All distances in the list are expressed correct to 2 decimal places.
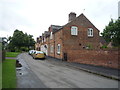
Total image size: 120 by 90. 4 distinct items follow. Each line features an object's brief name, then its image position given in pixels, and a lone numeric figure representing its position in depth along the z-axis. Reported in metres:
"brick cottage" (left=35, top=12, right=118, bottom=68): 15.58
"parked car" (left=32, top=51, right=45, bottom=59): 16.84
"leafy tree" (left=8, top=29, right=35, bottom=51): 39.62
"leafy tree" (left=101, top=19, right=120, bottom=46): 18.94
